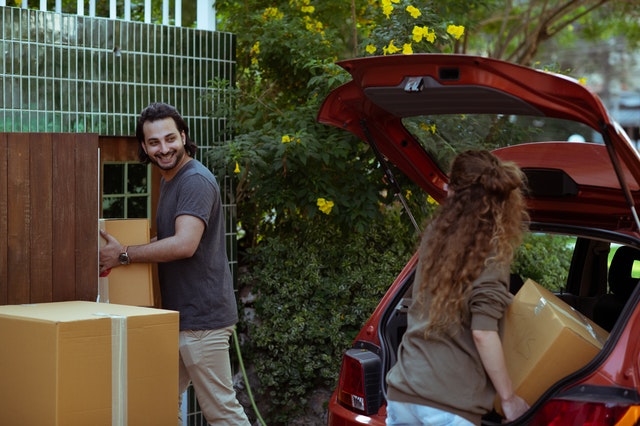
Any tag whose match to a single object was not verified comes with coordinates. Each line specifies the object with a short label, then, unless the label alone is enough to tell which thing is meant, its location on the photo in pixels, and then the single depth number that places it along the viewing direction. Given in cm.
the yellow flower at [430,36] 597
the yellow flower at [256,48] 640
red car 324
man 443
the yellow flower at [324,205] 591
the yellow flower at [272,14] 666
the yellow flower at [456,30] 596
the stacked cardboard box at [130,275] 445
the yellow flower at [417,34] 595
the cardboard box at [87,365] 362
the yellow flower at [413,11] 601
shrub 598
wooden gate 400
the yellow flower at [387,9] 610
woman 308
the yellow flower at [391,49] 596
